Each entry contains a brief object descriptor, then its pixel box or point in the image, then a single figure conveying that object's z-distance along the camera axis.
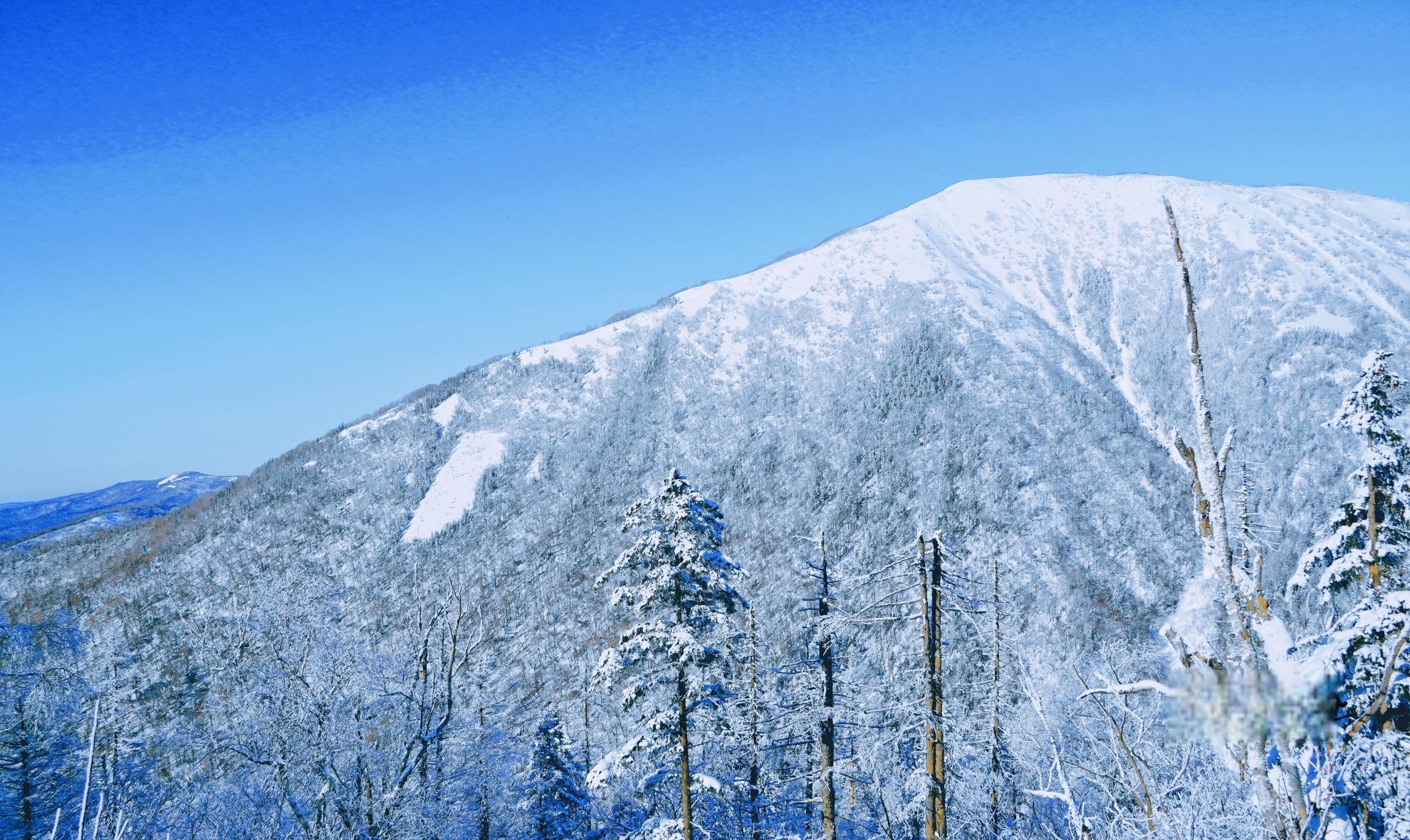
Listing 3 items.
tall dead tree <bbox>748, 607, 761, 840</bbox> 20.50
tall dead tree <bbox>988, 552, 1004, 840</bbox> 21.67
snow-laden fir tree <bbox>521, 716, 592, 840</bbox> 23.69
